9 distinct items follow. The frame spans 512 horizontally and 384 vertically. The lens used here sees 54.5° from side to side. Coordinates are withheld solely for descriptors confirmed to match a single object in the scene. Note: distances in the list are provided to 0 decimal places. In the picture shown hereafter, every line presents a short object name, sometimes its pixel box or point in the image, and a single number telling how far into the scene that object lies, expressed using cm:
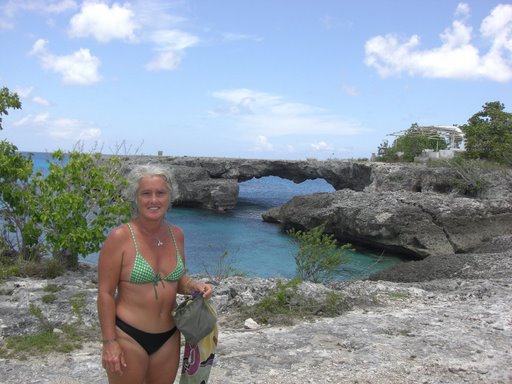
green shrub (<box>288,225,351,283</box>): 1174
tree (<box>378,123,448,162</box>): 4509
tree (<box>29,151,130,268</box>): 921
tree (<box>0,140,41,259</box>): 965
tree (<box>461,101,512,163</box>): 3222
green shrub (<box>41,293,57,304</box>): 681
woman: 270
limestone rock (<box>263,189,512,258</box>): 2209
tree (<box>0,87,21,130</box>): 1047
